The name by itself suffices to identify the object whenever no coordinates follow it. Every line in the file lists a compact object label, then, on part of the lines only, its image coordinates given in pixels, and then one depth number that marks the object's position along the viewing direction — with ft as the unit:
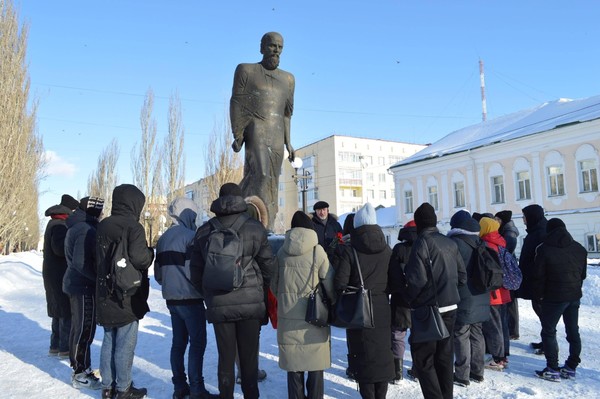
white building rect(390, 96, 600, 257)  66.85
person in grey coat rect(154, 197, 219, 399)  12.52
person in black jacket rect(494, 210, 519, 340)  20.57
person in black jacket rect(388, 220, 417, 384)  11.93
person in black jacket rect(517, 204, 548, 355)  15.83
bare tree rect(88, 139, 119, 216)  117.29
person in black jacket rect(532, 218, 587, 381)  14.78
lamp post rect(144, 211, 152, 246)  83.87
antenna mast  117.29
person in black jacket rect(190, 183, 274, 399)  10.91
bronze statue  22.53
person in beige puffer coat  11.24
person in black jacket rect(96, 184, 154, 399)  12.48
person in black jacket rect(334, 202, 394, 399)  11.20
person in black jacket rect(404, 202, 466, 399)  11.63
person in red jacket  15.84
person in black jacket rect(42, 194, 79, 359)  17.03
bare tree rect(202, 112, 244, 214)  81.71
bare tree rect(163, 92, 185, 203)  90.43
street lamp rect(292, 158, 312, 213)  53.62
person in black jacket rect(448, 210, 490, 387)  14.08
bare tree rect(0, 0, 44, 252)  53.26
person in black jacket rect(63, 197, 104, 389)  13.71
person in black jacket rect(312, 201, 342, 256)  20.52
